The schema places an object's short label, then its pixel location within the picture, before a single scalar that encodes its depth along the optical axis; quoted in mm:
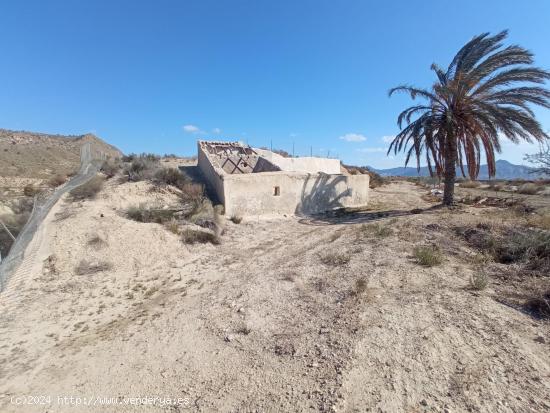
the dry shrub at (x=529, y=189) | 16105
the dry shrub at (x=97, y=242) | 7250
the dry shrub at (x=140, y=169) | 13227
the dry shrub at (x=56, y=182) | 16241
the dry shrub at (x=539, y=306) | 3988
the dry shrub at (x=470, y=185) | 21253
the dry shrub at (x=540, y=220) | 7512
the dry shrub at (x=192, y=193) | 10857
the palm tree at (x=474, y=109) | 9695
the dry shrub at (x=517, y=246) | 5445
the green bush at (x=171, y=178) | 12898
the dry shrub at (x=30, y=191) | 14388
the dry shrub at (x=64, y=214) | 8834
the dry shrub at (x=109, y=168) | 15637
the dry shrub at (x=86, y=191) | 11312
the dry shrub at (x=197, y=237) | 8266
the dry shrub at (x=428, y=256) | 5777
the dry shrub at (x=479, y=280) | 4715
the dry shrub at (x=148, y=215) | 9094
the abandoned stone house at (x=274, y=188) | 10797
